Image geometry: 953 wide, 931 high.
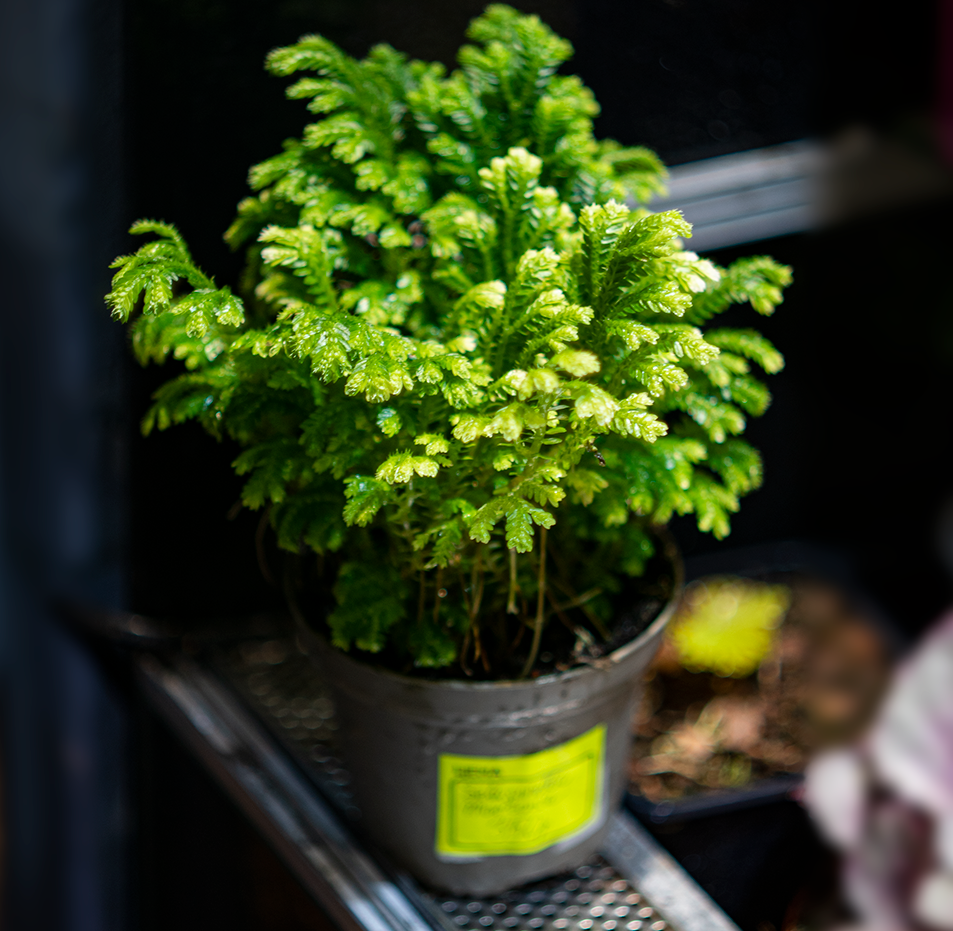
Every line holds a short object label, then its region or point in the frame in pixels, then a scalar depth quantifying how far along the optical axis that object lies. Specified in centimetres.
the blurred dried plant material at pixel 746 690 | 105
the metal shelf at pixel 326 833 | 98
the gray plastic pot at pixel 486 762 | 95
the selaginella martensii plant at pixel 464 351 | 91
